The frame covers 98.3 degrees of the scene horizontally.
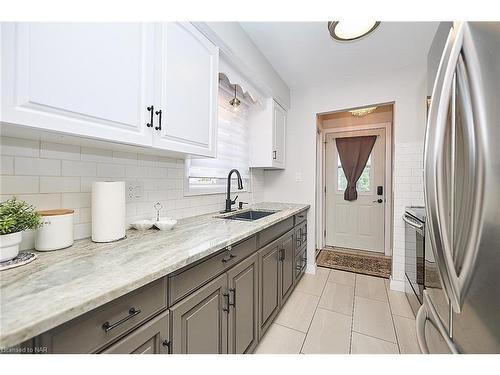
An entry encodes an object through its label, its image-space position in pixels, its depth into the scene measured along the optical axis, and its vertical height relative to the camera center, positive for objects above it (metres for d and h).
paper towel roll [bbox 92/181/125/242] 1.04 -0.13
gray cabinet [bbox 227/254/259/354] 1.19 -0.72
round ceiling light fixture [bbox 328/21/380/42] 1.60 +1.23
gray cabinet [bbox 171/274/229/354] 0.86 -0.60
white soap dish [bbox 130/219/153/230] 1.31 -0.24
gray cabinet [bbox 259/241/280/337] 1.54 -0.75
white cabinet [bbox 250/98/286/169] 2.61 +0.63
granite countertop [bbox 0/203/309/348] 0.48 -0.29
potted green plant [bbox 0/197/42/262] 0.72 -0.14
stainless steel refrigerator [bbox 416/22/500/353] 0.57 +0.02
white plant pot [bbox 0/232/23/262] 0.72 -0.21
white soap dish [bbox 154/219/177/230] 1.31 -0.23
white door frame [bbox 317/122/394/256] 3.44 +0.25
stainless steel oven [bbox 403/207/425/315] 1.70 -0.59
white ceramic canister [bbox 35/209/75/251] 0.89 -0.20
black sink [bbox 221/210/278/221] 2.23 -0.29
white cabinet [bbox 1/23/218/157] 0.70 +0.44
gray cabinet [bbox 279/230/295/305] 1.92 -0.73
